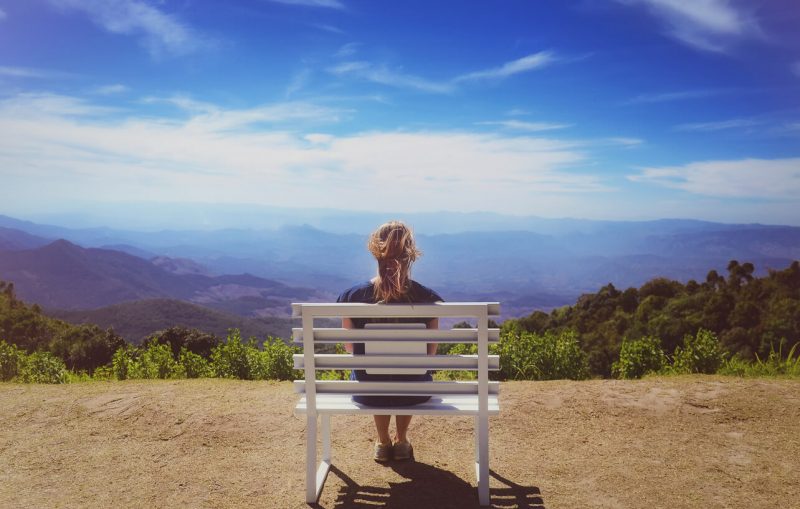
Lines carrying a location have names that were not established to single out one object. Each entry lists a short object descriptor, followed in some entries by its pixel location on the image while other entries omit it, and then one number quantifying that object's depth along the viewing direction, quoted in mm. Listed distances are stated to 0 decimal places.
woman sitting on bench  4324
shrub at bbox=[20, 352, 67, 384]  8656
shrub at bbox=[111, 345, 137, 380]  8703
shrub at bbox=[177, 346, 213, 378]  8789
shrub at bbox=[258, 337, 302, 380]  8453
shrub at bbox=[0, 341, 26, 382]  8898
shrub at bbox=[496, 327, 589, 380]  8414
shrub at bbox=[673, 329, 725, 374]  7934
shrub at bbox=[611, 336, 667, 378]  8555
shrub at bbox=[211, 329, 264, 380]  8602
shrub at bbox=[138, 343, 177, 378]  8648
